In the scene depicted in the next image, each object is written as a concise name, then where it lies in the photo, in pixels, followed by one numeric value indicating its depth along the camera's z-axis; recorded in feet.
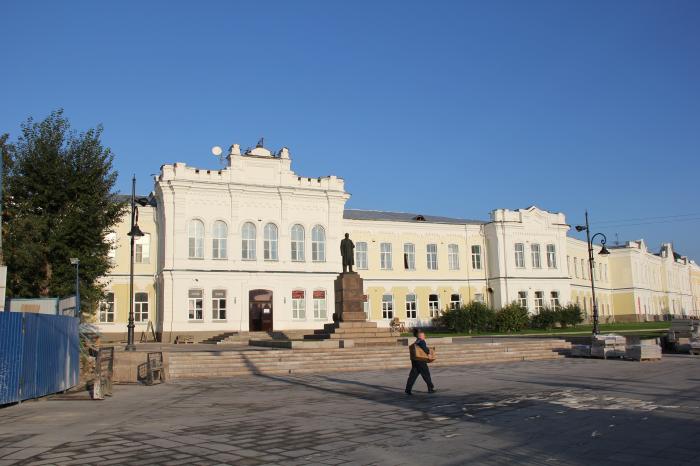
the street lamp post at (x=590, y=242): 104.84
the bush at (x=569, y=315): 166.30
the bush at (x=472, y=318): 154.61
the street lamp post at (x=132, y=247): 80.40
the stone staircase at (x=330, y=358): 71.82
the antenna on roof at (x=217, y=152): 144.77
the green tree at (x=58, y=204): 86.53
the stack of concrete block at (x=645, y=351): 78.12
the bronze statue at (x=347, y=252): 97.81
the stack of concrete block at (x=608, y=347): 83.15
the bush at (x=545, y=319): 163.22
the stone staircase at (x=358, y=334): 91.04
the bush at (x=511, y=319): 154.92
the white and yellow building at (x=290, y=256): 134.00
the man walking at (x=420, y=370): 47.93
